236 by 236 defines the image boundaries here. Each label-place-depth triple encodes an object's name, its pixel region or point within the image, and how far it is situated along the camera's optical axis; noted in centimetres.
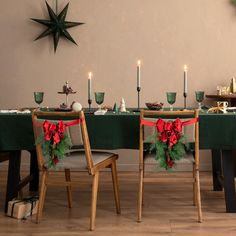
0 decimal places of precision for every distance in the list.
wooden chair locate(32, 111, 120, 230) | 322
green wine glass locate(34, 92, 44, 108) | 389
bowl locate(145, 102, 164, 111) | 387
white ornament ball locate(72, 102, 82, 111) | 380
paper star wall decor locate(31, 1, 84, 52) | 520
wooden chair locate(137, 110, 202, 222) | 324
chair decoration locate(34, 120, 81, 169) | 322
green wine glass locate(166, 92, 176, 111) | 385
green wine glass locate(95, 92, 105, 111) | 384
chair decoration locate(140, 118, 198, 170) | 323
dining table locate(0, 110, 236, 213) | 344
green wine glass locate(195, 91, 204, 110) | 388
